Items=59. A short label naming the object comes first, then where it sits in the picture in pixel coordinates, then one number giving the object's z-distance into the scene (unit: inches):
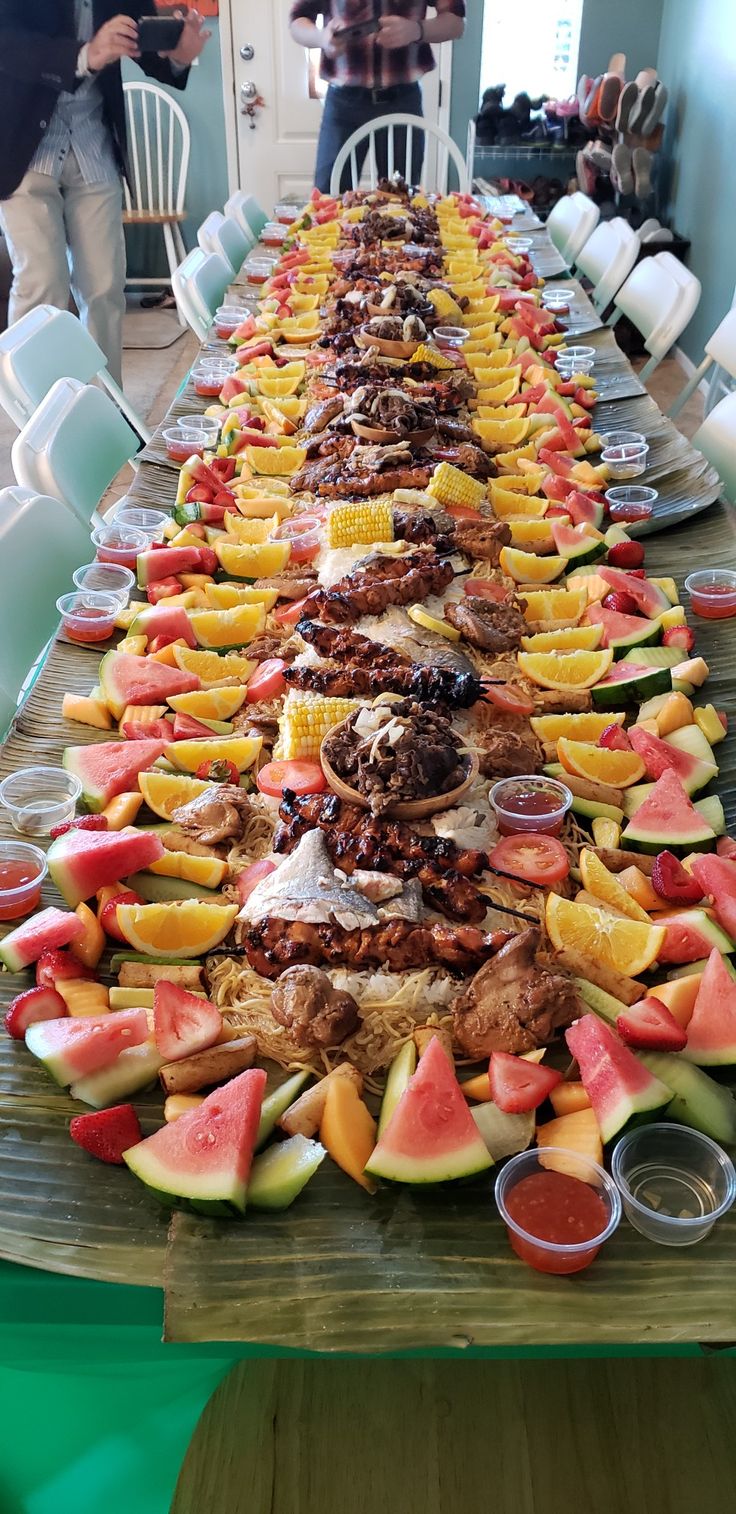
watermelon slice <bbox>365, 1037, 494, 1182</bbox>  50.0
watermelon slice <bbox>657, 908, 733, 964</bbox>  62.7
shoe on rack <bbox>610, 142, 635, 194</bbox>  287.4
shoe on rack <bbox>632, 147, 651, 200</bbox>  286.5
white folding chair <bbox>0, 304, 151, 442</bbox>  124.3
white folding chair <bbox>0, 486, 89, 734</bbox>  88.0
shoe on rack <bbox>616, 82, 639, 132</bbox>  286.7
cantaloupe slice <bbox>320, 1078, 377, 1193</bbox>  52.1
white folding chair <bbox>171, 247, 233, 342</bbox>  179.2
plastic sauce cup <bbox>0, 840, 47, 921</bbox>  67.6
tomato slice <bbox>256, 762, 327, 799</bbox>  75.0
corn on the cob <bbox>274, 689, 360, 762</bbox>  77.7
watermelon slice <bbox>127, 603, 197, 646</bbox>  93.0
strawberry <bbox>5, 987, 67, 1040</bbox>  59.4
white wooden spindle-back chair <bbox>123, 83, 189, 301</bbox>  313.1
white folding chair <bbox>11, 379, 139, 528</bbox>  109.3
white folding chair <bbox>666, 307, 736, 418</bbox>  145.3
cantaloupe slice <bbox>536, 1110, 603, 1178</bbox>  50.6
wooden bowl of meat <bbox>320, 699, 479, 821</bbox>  69.6
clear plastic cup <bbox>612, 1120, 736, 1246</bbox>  48.9
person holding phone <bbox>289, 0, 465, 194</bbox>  251.3
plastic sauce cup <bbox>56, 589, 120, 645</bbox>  95.6
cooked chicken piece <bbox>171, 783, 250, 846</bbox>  72.5
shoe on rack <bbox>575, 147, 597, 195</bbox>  304.0
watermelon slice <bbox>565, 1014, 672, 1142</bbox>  51.7
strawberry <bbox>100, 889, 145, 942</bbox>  65.4
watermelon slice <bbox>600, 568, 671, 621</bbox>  97.6
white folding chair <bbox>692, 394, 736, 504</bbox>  125.7
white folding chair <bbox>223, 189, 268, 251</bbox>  240.1
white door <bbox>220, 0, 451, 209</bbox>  325.1
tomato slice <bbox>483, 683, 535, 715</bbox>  84.2
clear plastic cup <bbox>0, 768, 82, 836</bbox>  74.1
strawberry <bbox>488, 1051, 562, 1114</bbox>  53.9
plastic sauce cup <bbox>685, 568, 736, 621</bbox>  99.6
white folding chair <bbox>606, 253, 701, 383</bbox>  164.1
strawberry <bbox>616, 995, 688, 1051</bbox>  56.1
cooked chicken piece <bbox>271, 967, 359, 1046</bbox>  57.3
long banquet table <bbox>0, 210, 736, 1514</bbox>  45.5
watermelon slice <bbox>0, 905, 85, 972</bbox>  63.4
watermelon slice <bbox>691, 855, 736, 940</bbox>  64.4
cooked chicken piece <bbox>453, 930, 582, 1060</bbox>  57.8
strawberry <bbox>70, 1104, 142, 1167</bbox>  53.3
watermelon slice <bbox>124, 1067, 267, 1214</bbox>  49.1
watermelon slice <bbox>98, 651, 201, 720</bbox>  86.0
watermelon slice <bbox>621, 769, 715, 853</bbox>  71.3
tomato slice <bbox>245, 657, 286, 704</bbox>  87.9
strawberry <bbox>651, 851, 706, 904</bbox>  66.4
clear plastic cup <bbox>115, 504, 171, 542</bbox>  111.5
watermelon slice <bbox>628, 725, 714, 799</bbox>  77.4
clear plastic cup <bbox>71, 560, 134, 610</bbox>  99.4
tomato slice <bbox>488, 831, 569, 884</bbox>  68.6
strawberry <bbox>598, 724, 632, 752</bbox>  79.7
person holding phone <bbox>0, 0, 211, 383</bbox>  170.1
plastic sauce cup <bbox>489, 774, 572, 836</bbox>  72.5
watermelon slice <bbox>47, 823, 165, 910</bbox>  66.7
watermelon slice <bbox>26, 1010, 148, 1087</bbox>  56.1
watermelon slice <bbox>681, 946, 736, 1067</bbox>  56.5
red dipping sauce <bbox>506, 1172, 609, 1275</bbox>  47.2
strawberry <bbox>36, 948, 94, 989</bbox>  62.2
